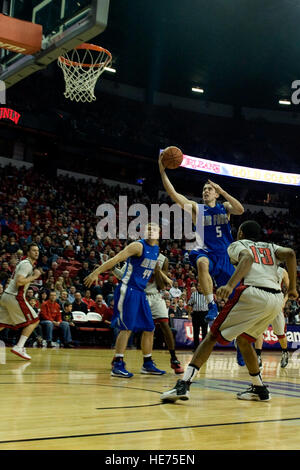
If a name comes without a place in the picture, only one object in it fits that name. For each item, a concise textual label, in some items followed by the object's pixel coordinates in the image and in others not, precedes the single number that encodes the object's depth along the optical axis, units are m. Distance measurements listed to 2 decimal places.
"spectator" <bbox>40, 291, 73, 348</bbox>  11.45
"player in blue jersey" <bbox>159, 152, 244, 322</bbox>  6.39
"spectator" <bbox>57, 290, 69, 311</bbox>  12.29
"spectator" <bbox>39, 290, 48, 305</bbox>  11.74
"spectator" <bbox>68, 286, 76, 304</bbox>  13.18
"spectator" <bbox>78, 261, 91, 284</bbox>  15.09
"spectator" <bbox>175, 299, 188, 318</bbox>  14.38
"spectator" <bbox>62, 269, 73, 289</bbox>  13.86
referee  11.42
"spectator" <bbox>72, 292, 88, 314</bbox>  12.56
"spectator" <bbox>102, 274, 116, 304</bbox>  14.01
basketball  6.18
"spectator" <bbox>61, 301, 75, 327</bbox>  12.01
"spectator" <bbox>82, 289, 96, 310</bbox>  13.01
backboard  6.55
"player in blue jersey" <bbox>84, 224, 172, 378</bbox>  6.26
